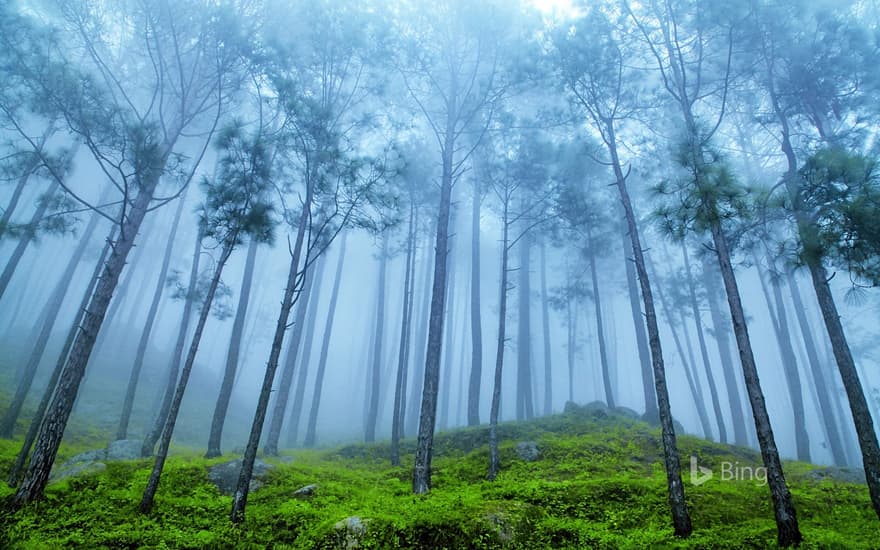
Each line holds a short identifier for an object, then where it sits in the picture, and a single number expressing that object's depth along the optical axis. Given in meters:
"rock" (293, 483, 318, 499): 8.52
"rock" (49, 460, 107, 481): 8.48
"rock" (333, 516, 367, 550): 5.91
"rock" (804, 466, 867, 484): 9.94
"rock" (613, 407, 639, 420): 18.04
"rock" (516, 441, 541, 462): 11.75
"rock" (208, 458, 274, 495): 9.01
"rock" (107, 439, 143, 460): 12.52
